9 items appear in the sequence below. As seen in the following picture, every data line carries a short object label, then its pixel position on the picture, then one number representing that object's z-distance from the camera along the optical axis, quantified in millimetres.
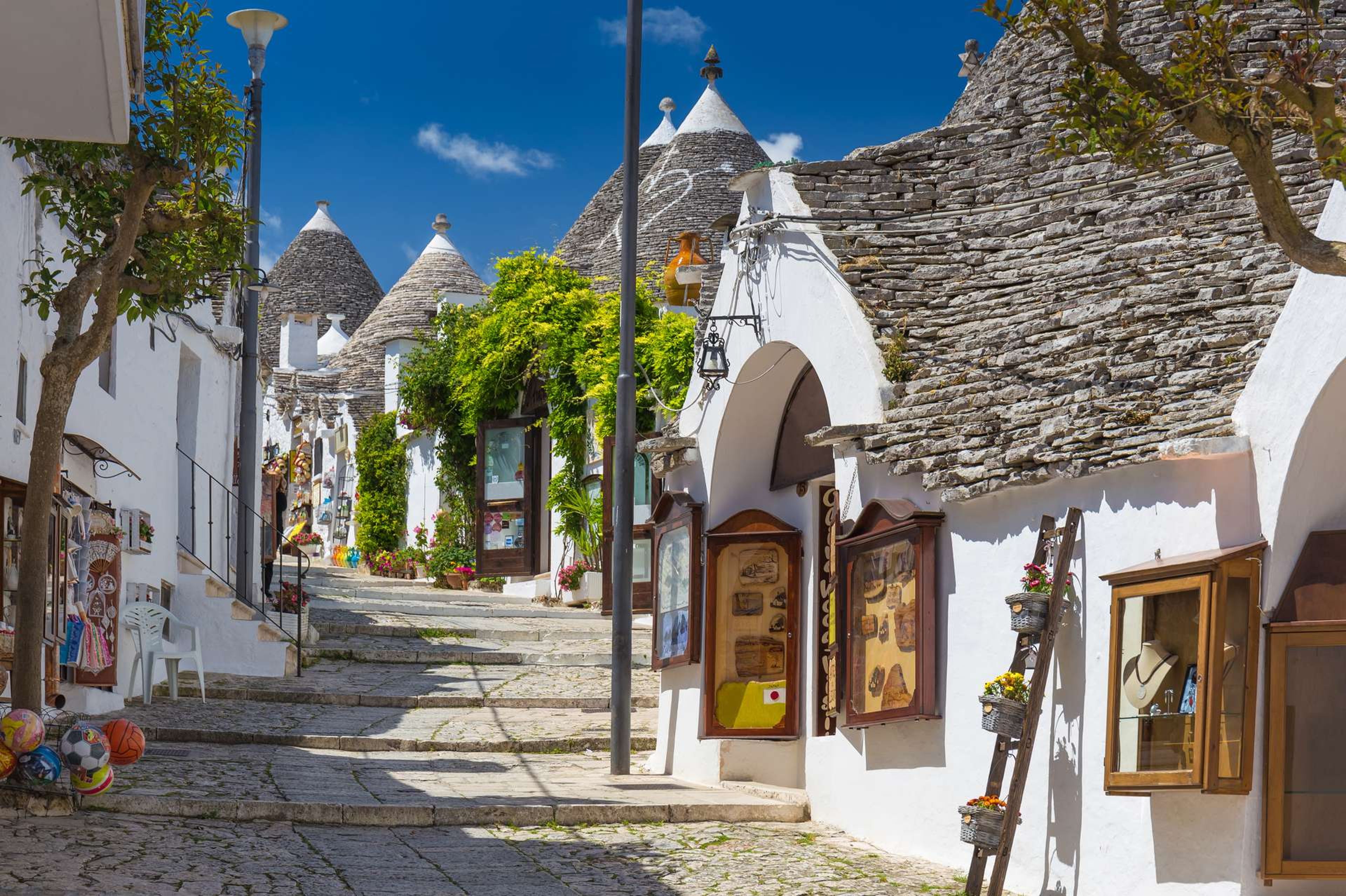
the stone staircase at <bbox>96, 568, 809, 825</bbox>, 9586
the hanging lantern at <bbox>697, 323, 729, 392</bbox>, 11758
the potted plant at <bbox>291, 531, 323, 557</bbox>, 37062
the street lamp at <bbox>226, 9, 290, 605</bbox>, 17016
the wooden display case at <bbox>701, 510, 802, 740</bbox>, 11367
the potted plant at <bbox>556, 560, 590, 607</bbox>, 22781
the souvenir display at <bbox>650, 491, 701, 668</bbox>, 11875
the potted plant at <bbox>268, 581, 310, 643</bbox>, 17000
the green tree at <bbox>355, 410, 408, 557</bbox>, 31297
